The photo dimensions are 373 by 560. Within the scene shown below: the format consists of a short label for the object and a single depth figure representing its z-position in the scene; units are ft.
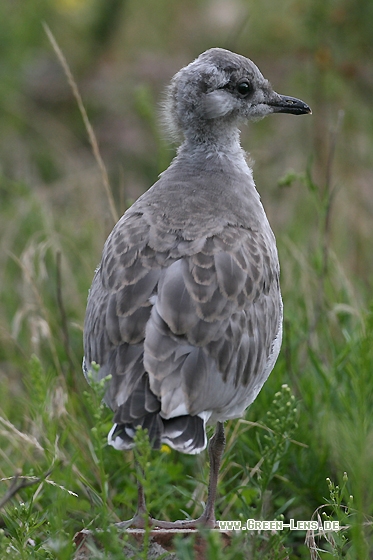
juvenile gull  24.30
